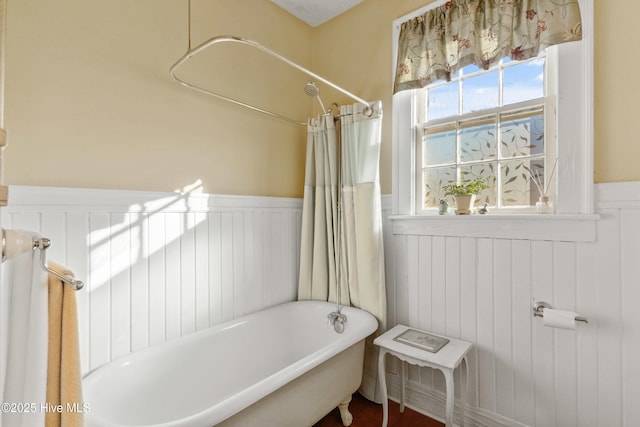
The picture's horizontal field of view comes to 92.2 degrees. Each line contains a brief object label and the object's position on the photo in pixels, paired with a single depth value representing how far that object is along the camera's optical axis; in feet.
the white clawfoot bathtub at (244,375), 3.81
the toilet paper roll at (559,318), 4.34
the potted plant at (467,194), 5.72
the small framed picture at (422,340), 5.16
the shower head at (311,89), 5.51
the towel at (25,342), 1.98
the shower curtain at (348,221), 6.29
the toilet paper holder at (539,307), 4.73
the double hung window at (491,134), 5.24
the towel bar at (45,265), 2.02
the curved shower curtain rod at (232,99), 4.16
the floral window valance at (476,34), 4.56
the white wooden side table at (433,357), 4.67
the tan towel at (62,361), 2.24
